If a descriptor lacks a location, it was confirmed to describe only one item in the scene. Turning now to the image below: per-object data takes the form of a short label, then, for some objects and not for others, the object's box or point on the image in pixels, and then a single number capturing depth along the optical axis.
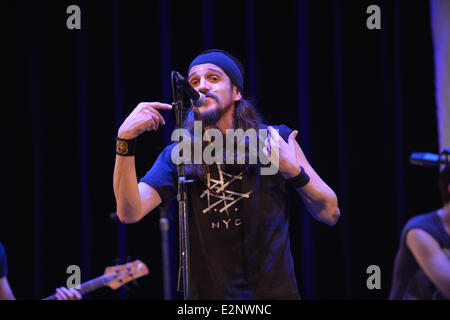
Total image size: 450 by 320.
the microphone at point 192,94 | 3.39
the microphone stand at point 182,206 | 3.35
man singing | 3.50
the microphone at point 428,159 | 3.55
